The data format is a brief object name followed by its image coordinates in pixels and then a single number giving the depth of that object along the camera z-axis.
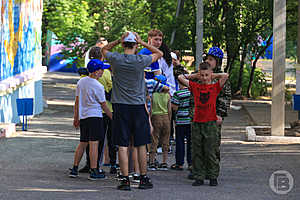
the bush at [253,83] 33.17
